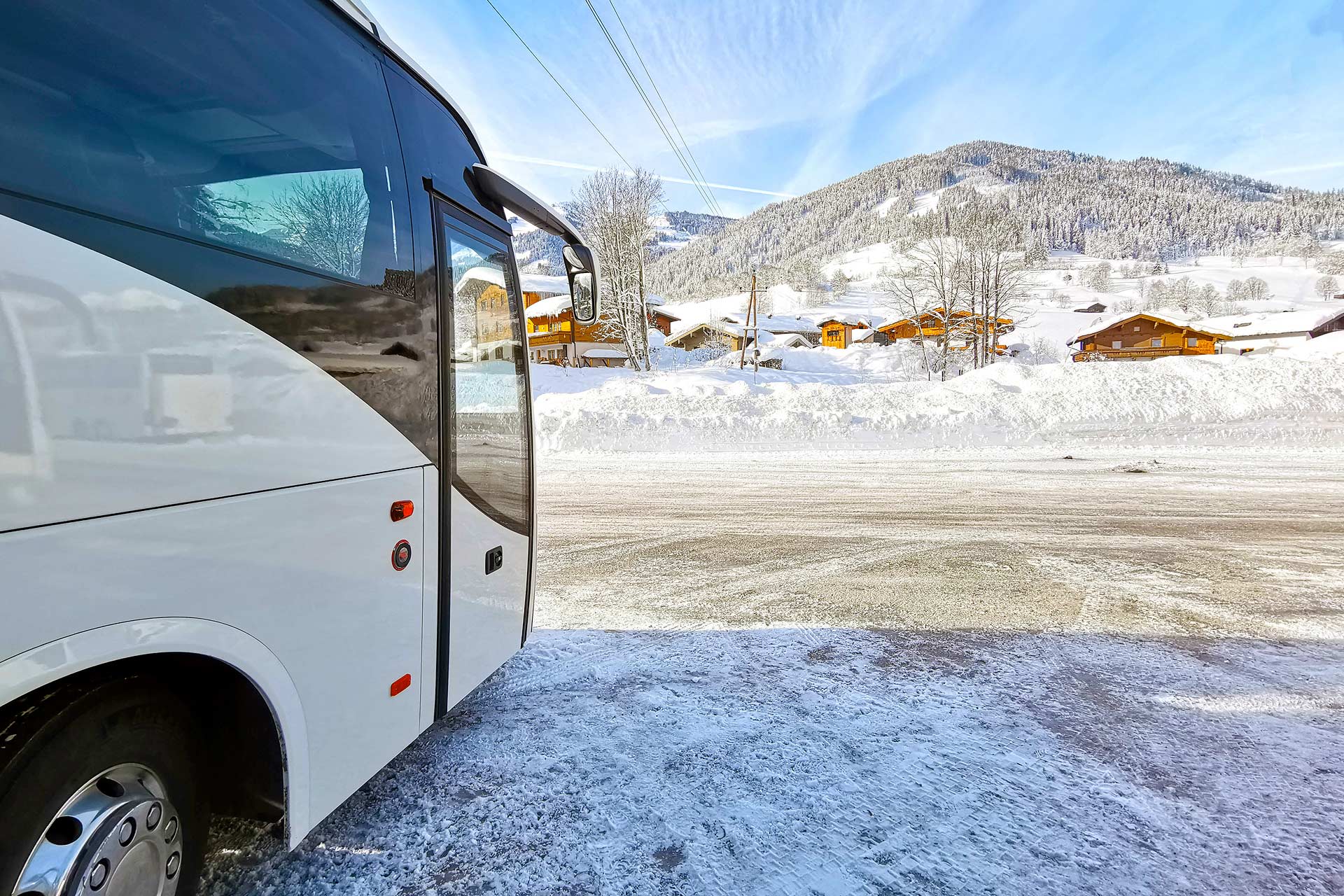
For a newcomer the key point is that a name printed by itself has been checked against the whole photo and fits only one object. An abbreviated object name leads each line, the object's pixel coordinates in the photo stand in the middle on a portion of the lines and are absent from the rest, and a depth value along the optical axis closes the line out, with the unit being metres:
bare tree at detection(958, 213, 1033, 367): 34.97
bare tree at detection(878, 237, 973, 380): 35.41
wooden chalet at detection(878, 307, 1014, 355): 35.06
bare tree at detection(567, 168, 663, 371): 33.56
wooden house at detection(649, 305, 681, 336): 71.44
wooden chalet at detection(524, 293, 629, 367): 49.16
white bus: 1.30
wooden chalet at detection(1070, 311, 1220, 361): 61.03
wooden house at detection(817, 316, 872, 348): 78.56
